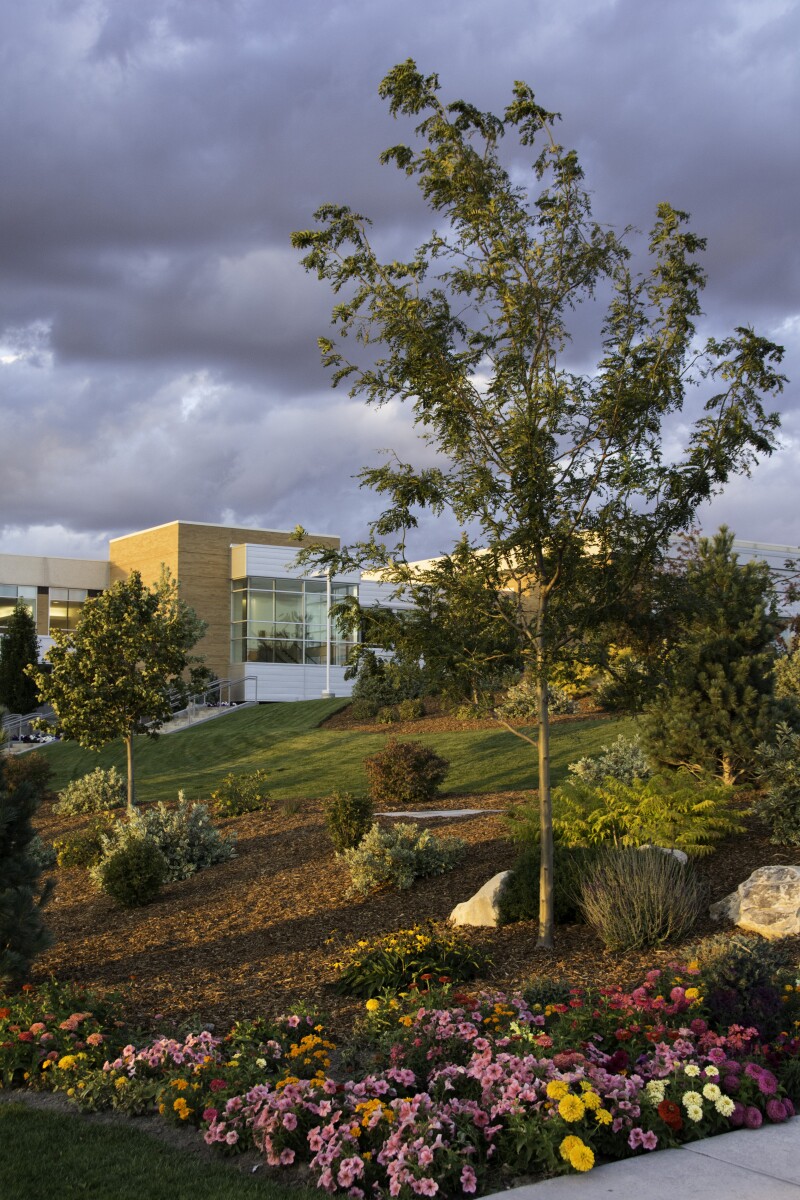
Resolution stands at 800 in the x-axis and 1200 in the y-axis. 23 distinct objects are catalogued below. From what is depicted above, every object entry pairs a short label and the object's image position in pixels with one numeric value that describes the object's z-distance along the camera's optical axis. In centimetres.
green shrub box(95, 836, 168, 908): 1103
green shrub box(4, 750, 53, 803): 2004
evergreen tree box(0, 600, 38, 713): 3634
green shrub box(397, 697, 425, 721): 2709
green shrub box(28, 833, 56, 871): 1370
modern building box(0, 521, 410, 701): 4338
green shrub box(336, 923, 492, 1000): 721
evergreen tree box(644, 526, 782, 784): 1220
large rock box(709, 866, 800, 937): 802
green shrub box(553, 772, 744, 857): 959
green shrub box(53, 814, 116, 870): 1366
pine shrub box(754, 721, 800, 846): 1002
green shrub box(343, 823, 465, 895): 1034
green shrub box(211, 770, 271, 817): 1592
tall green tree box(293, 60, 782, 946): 773
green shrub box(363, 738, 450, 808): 1576
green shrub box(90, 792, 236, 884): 1223
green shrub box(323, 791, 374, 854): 1173
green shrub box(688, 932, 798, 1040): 551
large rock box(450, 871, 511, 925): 884
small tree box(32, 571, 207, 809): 1716
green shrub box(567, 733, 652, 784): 1409
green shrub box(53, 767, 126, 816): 1870
